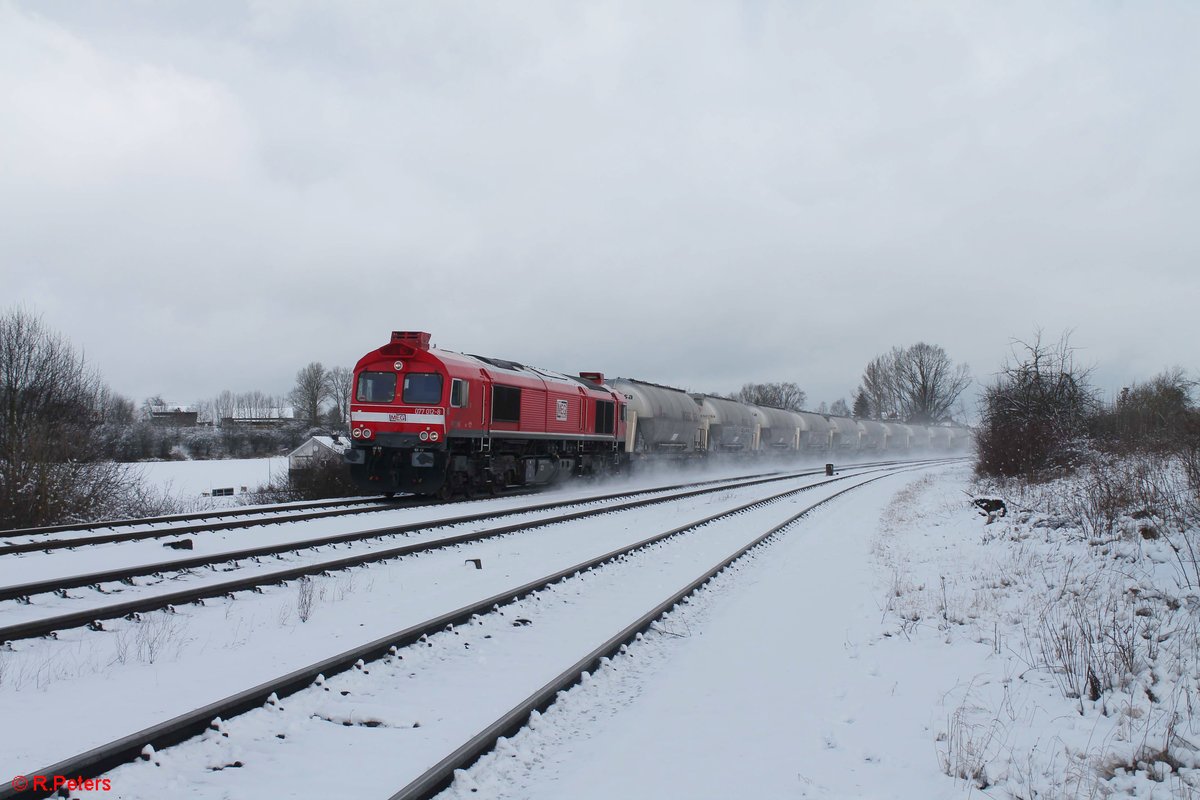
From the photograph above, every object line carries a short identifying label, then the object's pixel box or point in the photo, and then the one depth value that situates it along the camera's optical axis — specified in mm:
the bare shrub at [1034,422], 19312
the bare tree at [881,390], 103000
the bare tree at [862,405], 113638
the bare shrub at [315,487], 22847
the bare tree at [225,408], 137500
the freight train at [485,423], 17078
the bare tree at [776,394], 119562
